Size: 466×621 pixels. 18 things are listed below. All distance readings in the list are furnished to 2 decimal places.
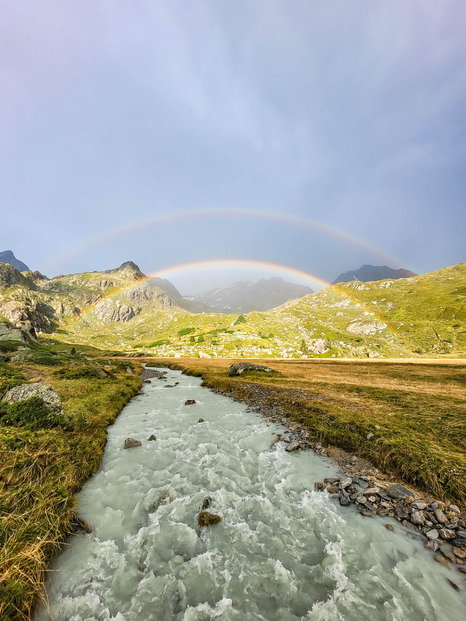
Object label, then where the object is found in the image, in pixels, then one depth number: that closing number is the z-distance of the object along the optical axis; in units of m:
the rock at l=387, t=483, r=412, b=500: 10.64
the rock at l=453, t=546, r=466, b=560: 7.68
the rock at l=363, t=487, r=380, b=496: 11.02
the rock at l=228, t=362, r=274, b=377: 52.56
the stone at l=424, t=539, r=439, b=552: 8.07
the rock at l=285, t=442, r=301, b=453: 16.11
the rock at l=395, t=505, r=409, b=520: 9.56
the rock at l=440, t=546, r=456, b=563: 7.66
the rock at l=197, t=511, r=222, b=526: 9.72
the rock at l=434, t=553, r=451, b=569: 7.51
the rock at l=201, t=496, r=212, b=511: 10.68
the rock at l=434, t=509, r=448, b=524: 9.01
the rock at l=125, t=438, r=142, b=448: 16.87
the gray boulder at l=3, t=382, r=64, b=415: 16.88
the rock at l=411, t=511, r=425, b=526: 9.19
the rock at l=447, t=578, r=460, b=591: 6.79
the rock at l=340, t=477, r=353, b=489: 11.67
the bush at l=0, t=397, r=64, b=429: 14.86
